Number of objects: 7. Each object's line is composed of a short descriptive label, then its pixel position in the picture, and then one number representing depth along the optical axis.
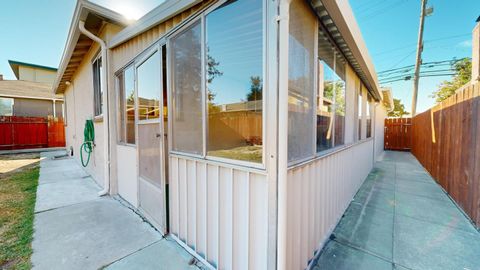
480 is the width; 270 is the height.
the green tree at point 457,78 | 14.78
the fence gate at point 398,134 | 11.85
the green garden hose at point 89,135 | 5.15
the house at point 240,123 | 1.50
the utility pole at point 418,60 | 11.35
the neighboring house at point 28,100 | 12.71
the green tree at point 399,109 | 30.09
